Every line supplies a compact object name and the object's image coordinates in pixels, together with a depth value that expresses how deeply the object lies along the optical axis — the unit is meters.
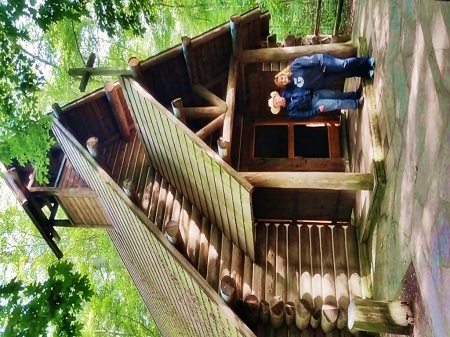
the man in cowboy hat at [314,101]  6.15
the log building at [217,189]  5.61
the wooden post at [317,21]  7.26
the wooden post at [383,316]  4.11
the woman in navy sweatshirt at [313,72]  6.06
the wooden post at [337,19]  7.34
